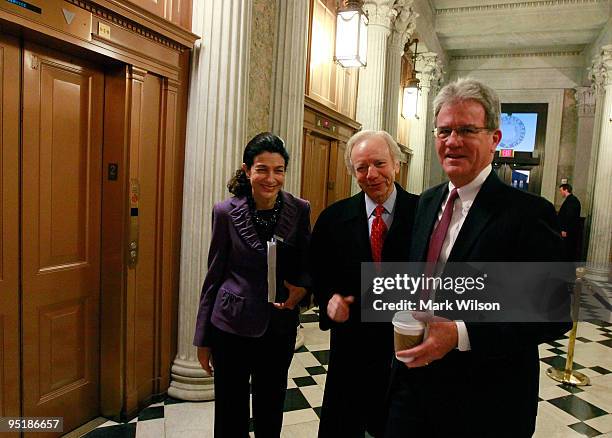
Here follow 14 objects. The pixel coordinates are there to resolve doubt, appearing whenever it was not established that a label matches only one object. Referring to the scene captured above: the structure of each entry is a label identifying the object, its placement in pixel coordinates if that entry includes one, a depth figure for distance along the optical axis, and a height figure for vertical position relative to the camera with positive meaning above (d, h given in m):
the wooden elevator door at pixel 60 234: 2.40 -0.33
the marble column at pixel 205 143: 3.15 +0.32
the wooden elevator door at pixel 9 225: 2.23 -0.27
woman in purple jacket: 2.03 -0.52
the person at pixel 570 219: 9.69 -0.33
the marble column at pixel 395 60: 8.21 +2.64
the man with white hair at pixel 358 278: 1.90 -0.39
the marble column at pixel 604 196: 10.25 +0.25
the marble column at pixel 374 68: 7.09 +2.10
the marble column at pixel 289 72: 4.08 +1.13
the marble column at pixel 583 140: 13.49 +2.05
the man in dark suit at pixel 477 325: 1.24 -0.36
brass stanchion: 4.13 -1.68
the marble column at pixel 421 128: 11.51 +1.85
